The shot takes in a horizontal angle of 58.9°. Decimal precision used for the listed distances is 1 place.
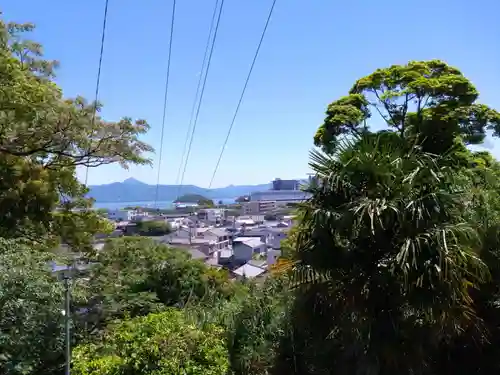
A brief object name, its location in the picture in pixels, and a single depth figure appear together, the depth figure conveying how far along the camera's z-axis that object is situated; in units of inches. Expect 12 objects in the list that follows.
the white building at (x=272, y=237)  1853.3
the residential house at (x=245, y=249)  1654.8
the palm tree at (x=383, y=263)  136.5
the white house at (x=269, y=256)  1400.3
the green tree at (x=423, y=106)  423.2
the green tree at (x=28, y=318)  207.9
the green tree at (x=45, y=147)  263.7
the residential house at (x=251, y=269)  1064.8
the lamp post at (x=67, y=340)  200.5
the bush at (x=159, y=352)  182.1
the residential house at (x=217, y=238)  1919.3
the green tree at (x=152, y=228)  2102.5
